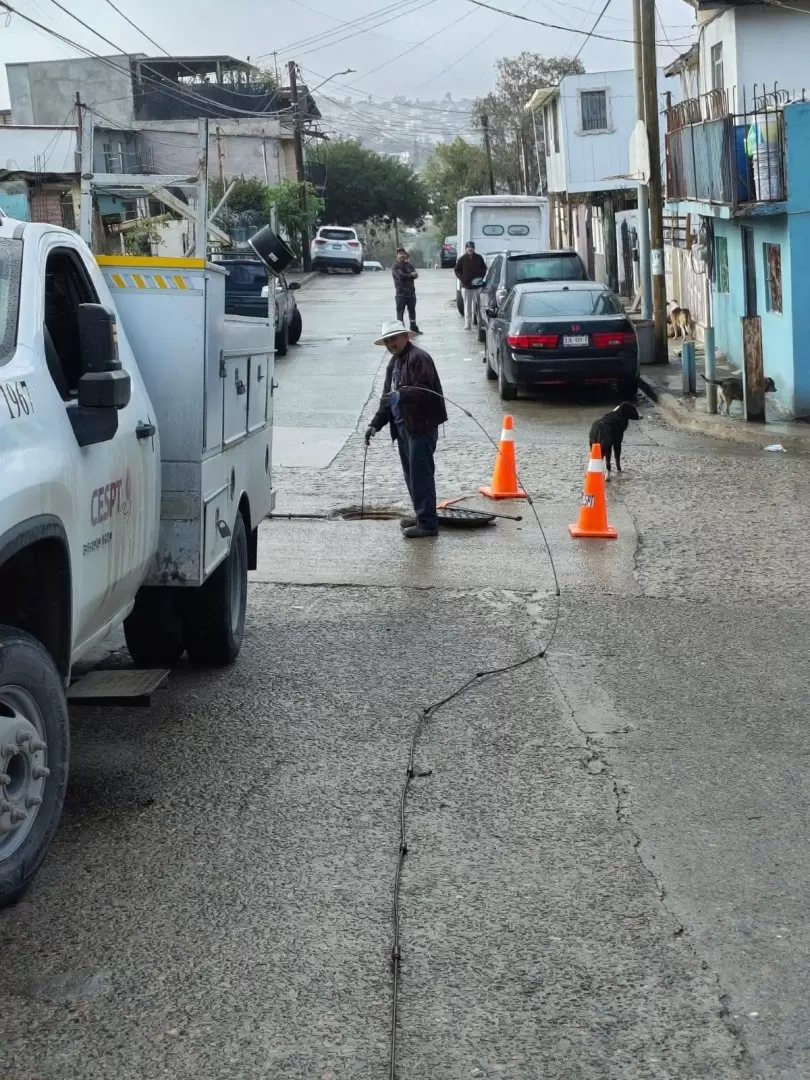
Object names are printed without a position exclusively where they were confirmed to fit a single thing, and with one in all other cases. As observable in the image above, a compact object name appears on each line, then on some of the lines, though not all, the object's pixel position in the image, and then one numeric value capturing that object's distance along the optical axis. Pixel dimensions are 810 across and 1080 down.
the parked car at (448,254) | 69.06
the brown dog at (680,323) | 28.69
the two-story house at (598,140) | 46.56
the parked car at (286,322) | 26.73
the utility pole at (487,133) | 79.62
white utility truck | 4.58
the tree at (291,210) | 56.08
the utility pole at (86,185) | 7.54
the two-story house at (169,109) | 66.50
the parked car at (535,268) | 26.11
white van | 39.72
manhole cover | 12.13
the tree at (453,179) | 95.00
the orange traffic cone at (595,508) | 11.73
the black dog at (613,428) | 14.07
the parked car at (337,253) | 59.91
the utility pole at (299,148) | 60.38
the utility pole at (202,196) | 7.48
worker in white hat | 11.49
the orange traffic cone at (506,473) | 13.50
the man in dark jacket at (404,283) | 31.78
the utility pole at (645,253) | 26.75
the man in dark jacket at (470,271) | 32.22
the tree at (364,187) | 88.31
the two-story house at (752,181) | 17.95
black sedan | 20.11
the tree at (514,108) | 84.88
